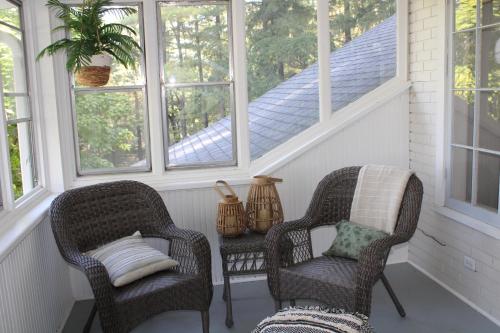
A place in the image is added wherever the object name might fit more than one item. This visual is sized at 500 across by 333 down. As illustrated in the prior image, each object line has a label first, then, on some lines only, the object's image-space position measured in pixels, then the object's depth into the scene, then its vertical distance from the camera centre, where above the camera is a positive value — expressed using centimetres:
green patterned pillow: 307 -86
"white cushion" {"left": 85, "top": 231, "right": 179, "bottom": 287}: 277 -85
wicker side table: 318 -92
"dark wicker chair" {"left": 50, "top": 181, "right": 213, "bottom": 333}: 262 -81
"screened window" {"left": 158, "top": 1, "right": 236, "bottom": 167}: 370 +18
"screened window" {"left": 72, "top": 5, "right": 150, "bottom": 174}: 367 -8
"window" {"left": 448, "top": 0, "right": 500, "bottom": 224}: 313 -10
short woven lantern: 332 -74
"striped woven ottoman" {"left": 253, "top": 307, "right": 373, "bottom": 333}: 222 -99
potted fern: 310 +40
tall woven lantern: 338 -68
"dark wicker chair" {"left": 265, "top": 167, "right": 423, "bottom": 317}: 272 -92
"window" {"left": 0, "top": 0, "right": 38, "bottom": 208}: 279 +4
